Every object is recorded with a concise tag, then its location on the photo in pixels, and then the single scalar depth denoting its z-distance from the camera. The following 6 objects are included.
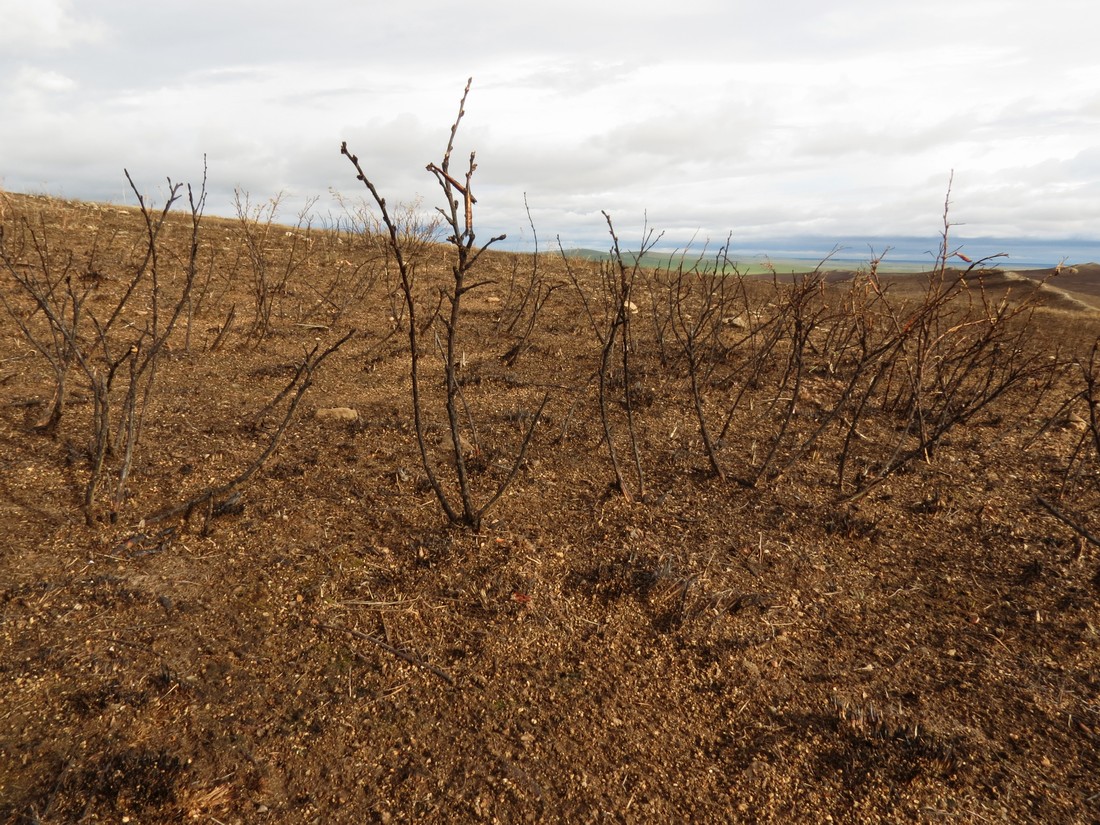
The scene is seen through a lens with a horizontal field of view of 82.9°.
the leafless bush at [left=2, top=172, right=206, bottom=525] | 2.67
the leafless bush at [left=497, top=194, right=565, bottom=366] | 5.61
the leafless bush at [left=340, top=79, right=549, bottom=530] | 2.07
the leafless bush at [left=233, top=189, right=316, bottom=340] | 5.81
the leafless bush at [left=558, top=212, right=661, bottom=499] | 3.00
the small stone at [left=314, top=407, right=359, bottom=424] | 3.98
